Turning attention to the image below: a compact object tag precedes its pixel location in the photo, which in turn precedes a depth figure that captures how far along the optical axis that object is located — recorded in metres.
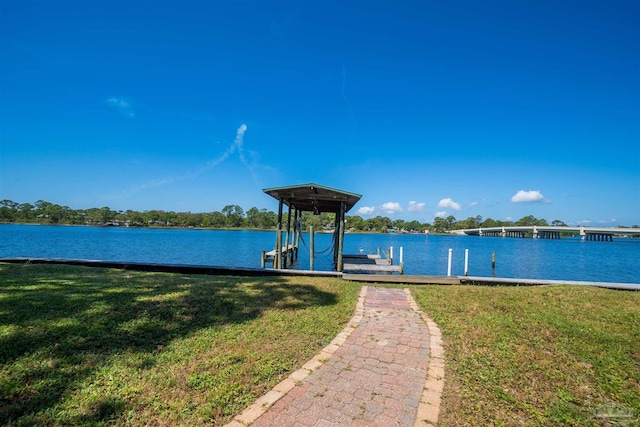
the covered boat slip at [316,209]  11.15
